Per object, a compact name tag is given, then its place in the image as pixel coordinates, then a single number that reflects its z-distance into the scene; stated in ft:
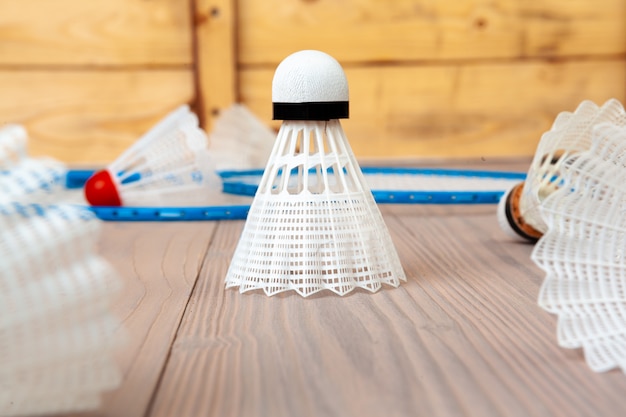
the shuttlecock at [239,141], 1.87
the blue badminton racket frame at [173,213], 1.43
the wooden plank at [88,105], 2.27
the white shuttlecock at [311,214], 0.90
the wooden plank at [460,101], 2.30
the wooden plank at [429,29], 2.26
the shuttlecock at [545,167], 0.98
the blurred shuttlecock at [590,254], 0.73
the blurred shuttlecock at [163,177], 1.46
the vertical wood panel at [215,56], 2.16
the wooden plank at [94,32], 2.23
